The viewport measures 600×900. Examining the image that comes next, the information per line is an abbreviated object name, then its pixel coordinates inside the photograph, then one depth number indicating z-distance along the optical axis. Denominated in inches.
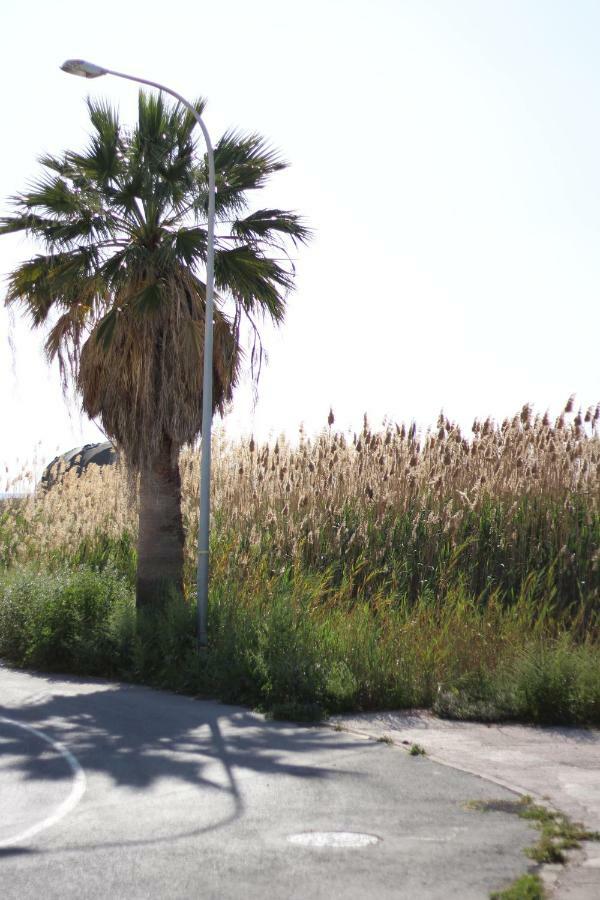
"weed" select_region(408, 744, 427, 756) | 377.7
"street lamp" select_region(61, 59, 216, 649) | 581.6
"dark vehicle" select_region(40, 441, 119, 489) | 1378.0
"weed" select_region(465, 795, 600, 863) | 250.4
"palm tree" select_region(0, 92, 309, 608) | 634.8
